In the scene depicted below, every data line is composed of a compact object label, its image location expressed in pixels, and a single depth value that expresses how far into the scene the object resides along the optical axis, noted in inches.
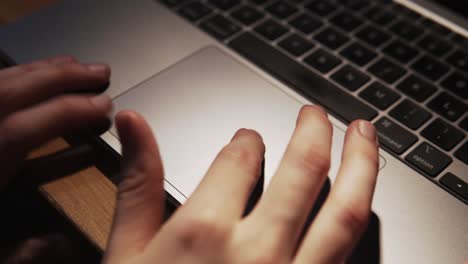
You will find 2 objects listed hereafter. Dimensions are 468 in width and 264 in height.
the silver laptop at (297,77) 18.5
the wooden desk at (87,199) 18.7
